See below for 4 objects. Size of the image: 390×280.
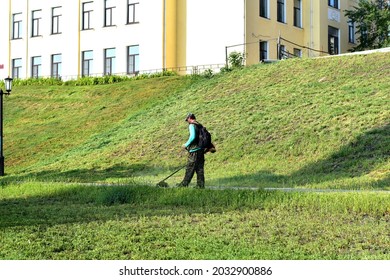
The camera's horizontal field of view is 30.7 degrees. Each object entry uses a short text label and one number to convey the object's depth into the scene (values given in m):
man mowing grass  17.22
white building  41.62
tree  44.03
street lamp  26.36
